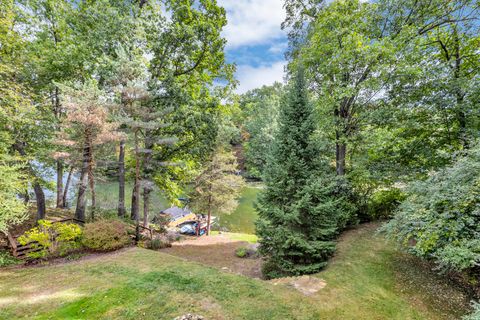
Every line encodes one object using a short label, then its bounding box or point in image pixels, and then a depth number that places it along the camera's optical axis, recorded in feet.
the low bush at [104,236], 25.66
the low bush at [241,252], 34.53
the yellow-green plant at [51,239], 23.58
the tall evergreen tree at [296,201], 21.09
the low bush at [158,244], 34.09
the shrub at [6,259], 22.38
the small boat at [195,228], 53.16
